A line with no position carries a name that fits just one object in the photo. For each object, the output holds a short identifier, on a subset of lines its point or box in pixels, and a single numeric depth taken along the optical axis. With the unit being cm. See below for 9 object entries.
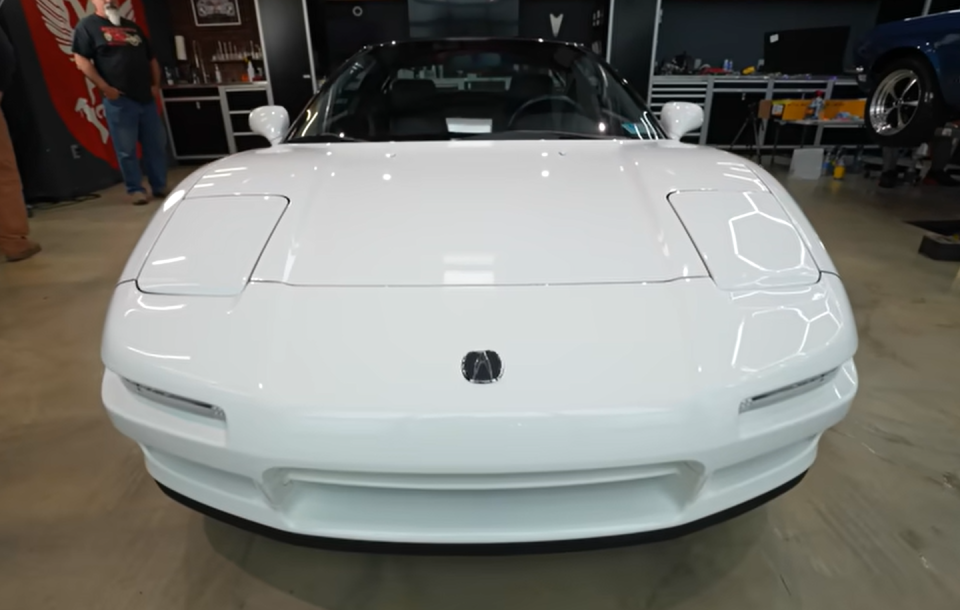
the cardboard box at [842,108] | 581
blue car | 385
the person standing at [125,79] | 438
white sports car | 84
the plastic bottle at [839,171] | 586
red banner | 489
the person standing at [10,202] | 312
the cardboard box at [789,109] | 588
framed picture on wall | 740
